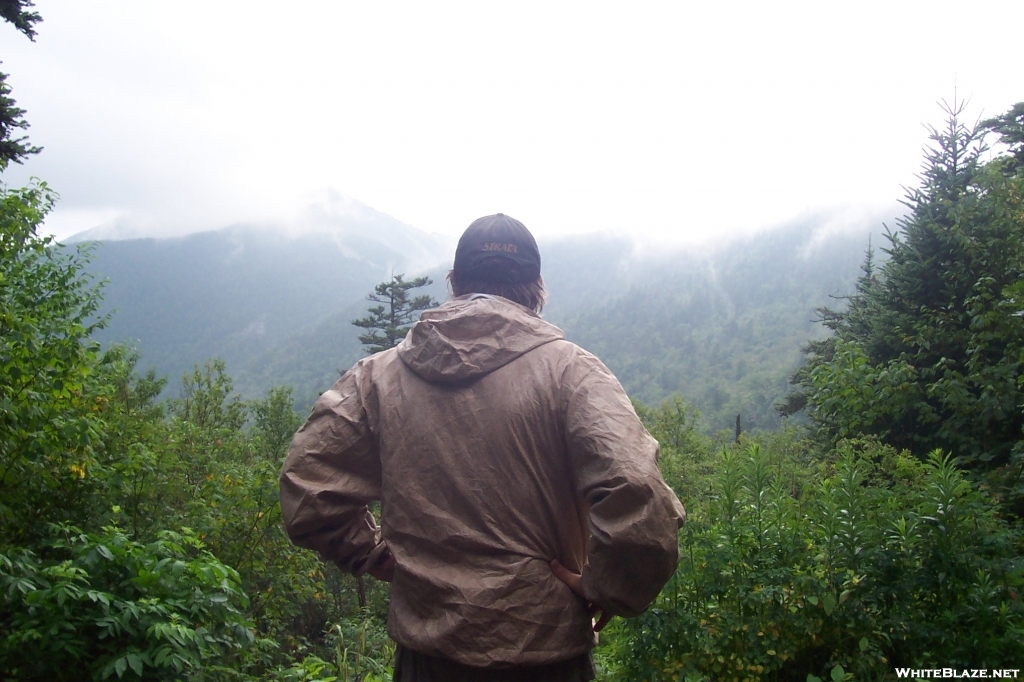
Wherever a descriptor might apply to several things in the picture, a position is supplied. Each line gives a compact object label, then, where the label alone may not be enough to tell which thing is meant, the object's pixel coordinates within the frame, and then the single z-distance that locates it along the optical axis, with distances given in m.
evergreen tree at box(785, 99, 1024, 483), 5.25
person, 1.47
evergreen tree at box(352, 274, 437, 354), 25.88
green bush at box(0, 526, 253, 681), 3.13
